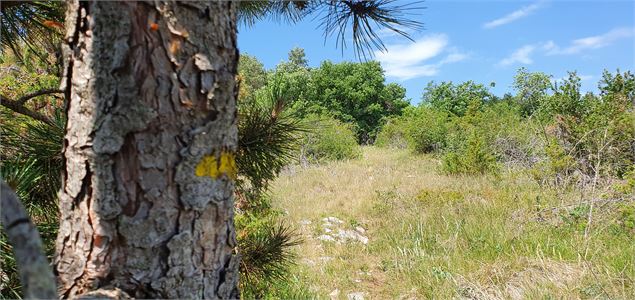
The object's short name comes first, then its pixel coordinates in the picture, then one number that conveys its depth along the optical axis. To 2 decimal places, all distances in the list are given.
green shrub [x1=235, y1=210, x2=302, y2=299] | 1.69
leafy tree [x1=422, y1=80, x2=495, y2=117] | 29.34
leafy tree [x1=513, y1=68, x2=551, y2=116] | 27.76
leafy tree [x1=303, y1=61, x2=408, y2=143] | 25.78
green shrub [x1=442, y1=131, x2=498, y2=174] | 7.65
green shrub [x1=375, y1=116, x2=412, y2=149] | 15.48
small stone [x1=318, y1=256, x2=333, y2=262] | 4.24
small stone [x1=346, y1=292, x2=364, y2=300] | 3.36
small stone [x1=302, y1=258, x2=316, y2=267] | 4.14
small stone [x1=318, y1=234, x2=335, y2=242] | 4.83
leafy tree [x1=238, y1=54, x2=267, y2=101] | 21.08
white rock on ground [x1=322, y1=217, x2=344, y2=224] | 5.57
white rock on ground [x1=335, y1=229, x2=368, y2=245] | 4.90
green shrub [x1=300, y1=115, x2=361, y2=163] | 11.98
